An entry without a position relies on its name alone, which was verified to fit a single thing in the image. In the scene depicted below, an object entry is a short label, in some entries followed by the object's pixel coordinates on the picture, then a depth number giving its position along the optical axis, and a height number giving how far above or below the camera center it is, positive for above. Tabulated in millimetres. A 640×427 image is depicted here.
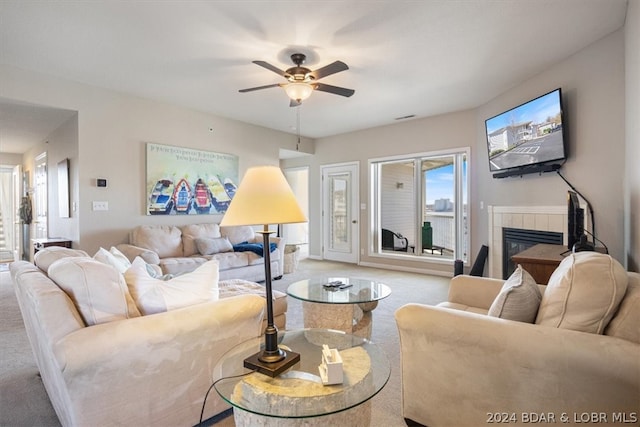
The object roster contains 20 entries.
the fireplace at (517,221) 3359 -155
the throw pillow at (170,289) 1475 -375
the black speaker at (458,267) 4469 -831
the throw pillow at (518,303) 1407 -433
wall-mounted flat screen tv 3098 +815
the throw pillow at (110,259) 1834 -272
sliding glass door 5102 +82
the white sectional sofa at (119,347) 1181 -554
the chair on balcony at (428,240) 5617 -548
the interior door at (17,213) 6746 +48
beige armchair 1112 -639
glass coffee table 2387 -739
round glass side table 1061 -655
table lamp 1188 -4
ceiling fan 2975 +1269
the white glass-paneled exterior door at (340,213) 6320 -46
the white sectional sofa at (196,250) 3748 -488
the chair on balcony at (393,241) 5969 -606
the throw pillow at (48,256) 1759 -244
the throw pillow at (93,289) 1309 -319
